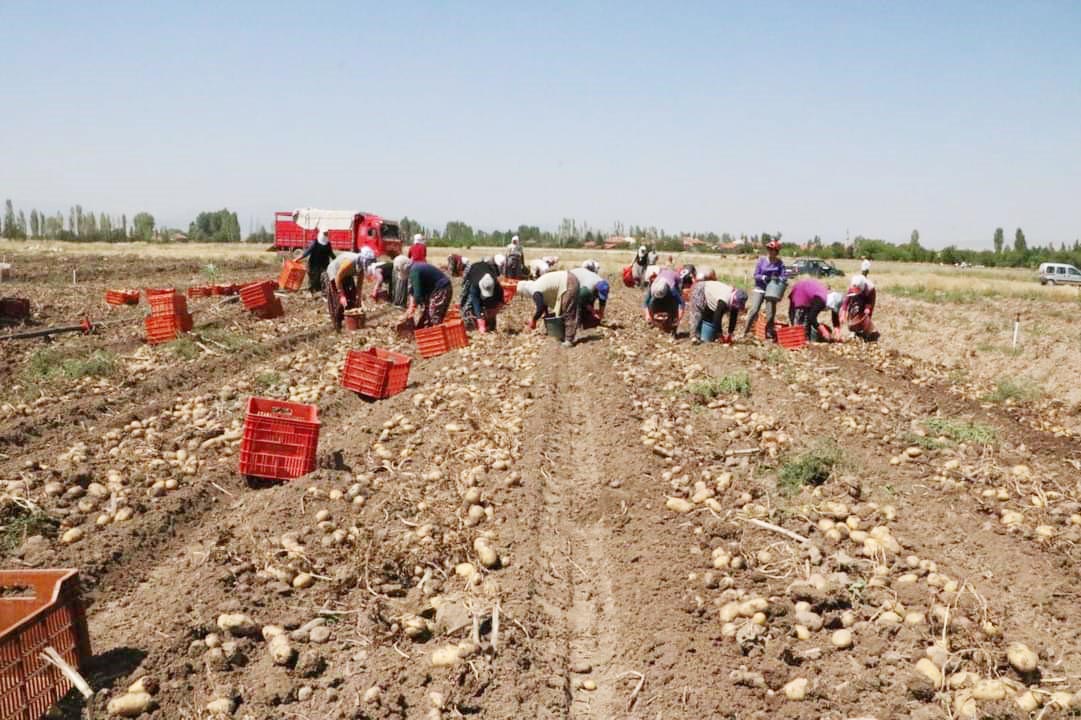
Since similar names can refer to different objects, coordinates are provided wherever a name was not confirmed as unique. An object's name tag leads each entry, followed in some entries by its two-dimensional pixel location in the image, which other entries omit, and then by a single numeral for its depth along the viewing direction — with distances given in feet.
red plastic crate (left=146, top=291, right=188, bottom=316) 35.55
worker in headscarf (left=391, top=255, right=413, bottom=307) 43.50
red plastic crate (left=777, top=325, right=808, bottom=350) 41.11
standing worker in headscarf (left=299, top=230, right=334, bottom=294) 48.55
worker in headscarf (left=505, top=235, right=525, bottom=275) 67.10
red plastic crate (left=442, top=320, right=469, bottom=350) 35.14
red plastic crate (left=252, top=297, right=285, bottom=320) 44.98
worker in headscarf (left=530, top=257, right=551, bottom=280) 53.57
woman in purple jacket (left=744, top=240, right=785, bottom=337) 38.68
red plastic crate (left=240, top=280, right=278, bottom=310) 44.73
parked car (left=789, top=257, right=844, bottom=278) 112.37
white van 123.95
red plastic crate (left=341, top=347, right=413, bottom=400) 26.71
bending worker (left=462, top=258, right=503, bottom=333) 39.01
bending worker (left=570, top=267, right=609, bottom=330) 38.08
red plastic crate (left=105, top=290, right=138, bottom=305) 50.39
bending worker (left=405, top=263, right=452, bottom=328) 36.01
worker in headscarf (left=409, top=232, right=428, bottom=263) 36.58
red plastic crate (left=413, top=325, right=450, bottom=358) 34.73
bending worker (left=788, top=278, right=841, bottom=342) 42.37
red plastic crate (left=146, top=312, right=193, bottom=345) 35.45
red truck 96.43
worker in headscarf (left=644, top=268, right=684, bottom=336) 41.57
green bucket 37.42
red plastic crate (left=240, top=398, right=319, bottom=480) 17.89
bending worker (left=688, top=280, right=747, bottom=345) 36.52
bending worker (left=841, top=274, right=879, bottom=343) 45.75
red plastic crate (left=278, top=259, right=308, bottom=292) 58.23
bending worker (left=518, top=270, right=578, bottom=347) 36.36
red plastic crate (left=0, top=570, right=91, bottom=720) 9.22
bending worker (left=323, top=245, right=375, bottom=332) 38.19
